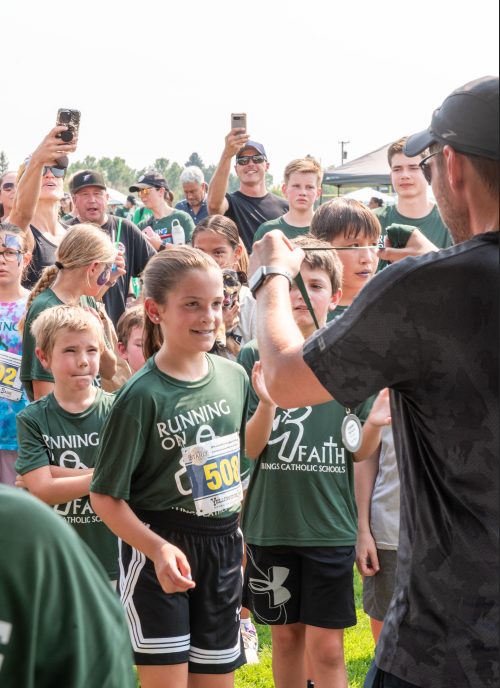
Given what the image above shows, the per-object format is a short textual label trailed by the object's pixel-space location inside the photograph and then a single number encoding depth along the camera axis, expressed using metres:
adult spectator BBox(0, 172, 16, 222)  6.15
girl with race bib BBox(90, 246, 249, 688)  2.43
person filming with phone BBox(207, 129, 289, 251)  5.79
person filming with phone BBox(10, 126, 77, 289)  4.56
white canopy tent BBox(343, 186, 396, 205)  23.29
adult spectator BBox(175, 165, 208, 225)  8.77
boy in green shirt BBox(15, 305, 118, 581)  3.09
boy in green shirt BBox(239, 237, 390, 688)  2.88
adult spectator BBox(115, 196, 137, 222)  16.47
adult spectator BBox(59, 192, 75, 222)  12.41
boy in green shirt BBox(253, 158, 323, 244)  5.50
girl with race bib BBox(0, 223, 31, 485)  4.19
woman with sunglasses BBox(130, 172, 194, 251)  7.76
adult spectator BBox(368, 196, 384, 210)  15.47
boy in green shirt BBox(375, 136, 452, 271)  4.77
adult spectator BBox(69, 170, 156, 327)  5.49
